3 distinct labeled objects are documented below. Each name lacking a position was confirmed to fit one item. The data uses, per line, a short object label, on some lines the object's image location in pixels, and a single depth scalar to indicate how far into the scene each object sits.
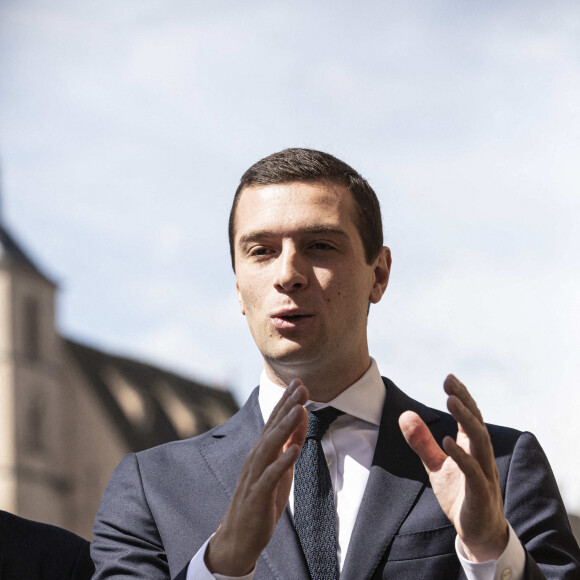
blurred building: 42.47
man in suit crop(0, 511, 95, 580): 4.34
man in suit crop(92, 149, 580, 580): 3.43
